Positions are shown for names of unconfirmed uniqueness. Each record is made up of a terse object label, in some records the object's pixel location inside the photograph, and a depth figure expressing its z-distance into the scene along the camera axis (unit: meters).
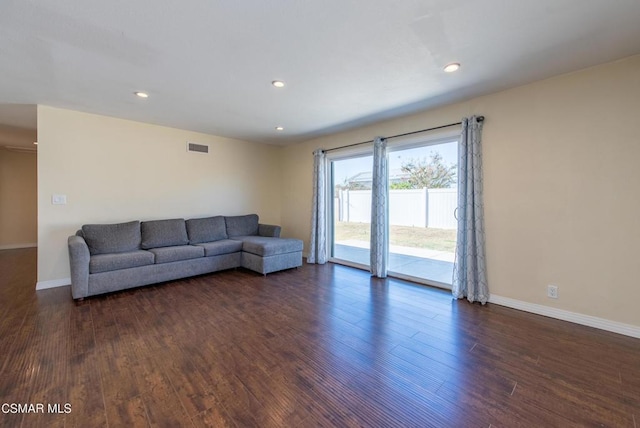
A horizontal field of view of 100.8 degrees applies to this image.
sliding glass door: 3.65
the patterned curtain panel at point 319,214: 5.09
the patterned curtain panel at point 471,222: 3.17
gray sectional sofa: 3.27
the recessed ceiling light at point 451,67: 2.44
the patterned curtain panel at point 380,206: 4.16
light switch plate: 3.64
